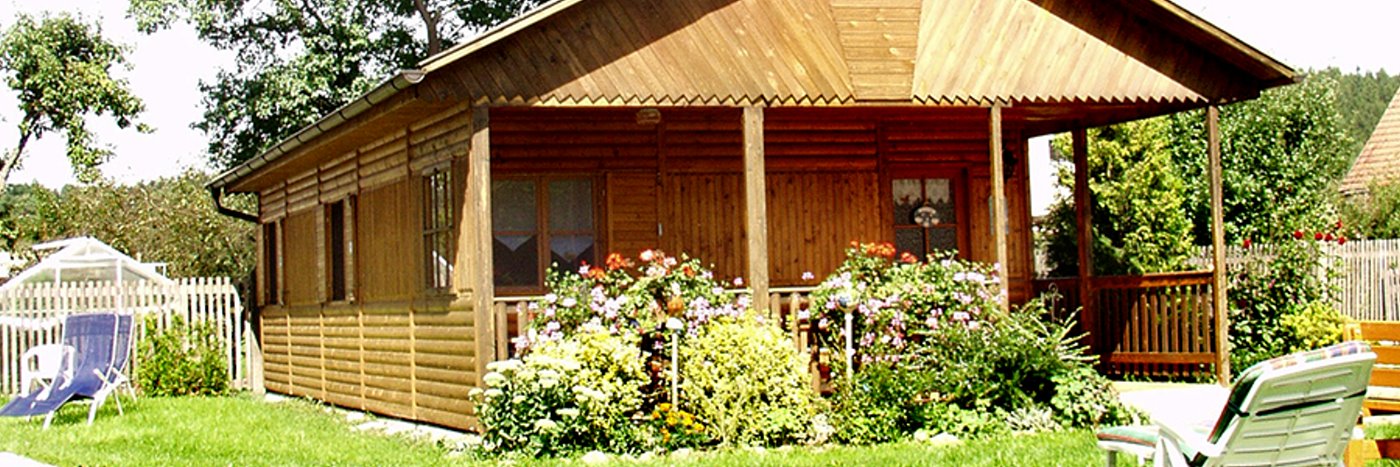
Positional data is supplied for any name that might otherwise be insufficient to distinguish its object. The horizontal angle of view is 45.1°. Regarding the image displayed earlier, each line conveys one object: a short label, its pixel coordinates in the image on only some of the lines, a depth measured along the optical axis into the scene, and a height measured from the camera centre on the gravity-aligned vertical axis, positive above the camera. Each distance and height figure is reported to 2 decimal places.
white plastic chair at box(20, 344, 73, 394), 16.77 -0.72
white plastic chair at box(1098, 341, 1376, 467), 7.18 -0.72
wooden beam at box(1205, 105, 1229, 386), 15.36 +0.03
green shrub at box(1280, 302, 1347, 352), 17.09 -0.75
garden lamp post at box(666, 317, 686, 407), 12.56 -0.54
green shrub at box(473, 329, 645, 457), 12.02 -0.88
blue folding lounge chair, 15.73 -0.66
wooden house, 13.72 +1.29
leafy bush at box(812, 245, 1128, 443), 12.72 -0.74
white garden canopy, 24.05 +0.39
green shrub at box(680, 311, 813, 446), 12.45 -0.85
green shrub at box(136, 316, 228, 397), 20.58 -0.89
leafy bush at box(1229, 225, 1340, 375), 17.22 -0.52
